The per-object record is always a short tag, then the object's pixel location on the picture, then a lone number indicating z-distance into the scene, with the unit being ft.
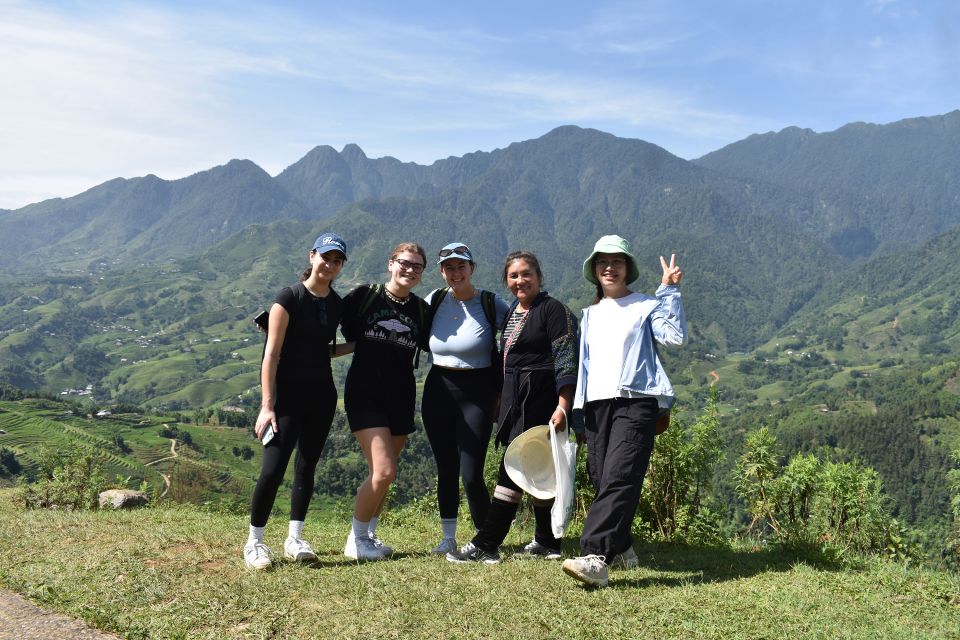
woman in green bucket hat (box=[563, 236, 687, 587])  15.06
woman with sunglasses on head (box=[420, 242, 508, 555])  17.51
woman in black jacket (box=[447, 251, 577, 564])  16.78
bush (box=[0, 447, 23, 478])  176.35
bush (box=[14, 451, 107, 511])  26.40
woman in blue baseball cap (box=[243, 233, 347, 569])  16.37
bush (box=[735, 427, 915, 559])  19.34
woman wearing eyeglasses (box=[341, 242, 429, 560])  17.43
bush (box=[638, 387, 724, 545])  21.97
